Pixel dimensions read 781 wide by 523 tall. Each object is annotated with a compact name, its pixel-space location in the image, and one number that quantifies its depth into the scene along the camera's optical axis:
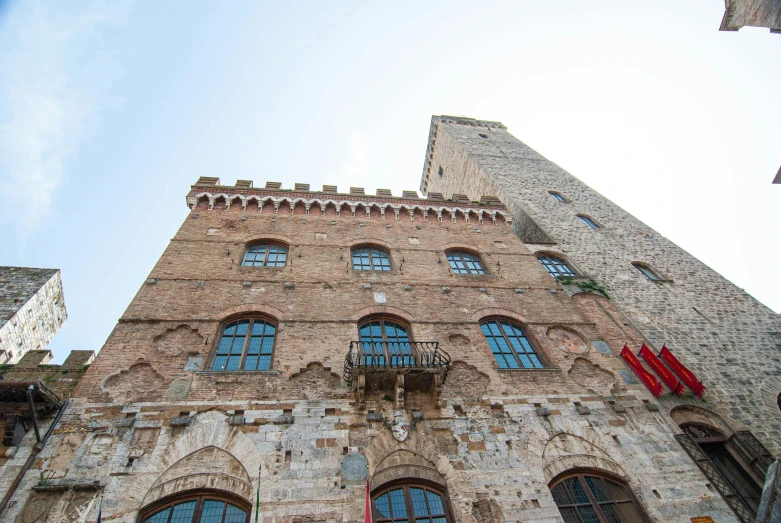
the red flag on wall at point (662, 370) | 9.57
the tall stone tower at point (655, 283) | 10.37
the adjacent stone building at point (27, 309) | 9.82
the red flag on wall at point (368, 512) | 6.03
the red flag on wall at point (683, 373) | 9.71
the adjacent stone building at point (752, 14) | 7.11
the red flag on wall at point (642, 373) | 9.38
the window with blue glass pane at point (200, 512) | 6.38
